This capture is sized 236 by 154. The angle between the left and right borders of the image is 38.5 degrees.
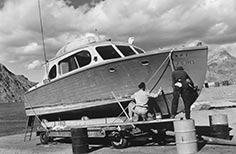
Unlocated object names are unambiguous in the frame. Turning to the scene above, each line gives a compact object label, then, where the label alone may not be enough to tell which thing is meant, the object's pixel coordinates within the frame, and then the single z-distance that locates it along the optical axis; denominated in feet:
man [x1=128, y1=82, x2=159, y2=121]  30.89
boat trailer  30.86
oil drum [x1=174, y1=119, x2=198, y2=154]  25.40
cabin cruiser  31.99
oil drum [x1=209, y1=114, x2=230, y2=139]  31.35
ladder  46.81
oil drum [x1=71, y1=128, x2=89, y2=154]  31.17
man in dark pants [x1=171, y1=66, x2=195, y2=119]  29.55
